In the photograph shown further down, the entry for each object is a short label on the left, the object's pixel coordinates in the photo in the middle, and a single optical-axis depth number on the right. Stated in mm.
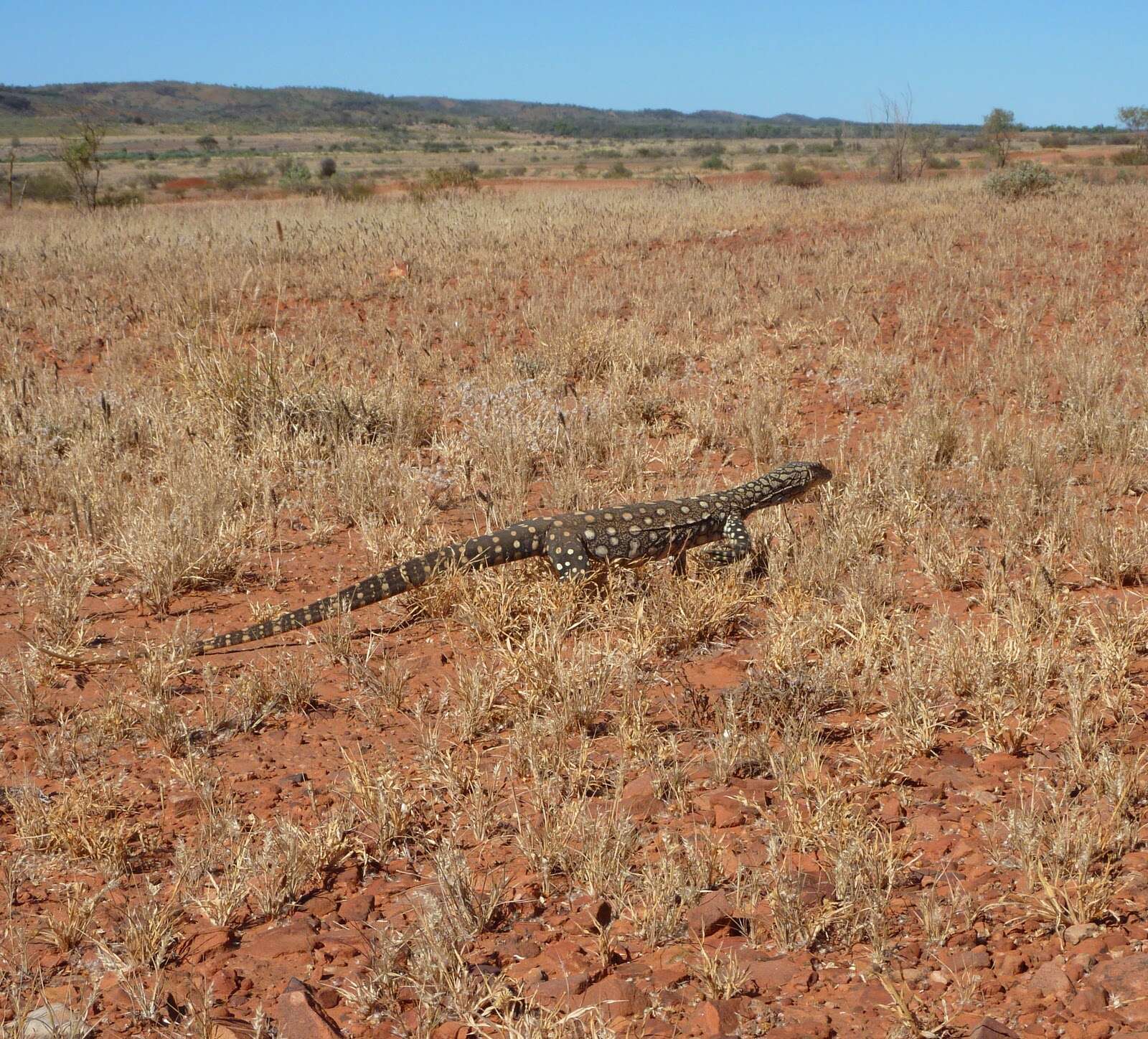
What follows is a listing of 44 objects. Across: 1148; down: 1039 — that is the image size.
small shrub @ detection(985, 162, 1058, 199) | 21641
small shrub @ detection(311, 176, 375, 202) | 31969
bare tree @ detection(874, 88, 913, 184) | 32000
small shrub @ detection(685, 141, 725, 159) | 73625
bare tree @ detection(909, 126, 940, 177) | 34781
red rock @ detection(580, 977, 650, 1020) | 2709
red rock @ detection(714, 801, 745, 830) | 3586
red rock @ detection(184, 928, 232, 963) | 2996
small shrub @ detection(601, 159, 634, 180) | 50000
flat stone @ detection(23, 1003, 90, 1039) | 2590
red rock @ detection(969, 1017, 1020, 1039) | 2496
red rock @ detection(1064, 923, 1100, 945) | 2844
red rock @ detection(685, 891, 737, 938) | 3032
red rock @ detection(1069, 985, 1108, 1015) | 2564
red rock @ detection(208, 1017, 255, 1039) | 2637
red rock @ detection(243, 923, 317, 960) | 3032
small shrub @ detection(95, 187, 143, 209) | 31094
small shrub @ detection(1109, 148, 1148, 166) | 41969
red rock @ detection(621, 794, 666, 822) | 3658
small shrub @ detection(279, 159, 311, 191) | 39719
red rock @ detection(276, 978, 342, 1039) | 2654
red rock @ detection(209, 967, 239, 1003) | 2833
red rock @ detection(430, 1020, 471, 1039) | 2666
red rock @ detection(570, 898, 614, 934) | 3092
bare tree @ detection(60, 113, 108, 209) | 26547
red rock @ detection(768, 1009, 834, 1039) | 2588
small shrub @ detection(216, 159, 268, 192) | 43969
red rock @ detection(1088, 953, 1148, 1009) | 2598
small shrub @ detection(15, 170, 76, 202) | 38406
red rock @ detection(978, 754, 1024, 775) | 3822
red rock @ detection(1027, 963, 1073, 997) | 2654
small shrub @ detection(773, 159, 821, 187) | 36050
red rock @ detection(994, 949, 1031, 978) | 2766
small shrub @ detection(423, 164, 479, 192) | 30591
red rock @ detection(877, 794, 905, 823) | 3561
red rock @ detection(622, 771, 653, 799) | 3803
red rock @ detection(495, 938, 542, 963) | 2975
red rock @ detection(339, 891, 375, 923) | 3193
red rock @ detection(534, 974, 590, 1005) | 2762
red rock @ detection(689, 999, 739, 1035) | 2621
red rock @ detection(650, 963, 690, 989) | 2820
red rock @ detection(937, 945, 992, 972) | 2789
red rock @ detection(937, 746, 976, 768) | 3898
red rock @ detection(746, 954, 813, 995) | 2785
